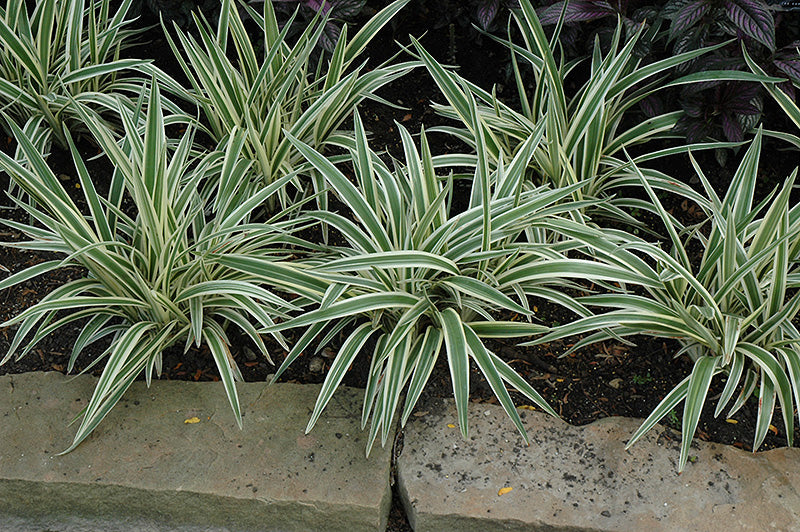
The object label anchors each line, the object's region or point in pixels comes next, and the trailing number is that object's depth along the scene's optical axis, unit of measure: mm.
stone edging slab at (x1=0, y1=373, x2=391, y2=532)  1819
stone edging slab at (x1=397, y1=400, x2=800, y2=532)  1740
